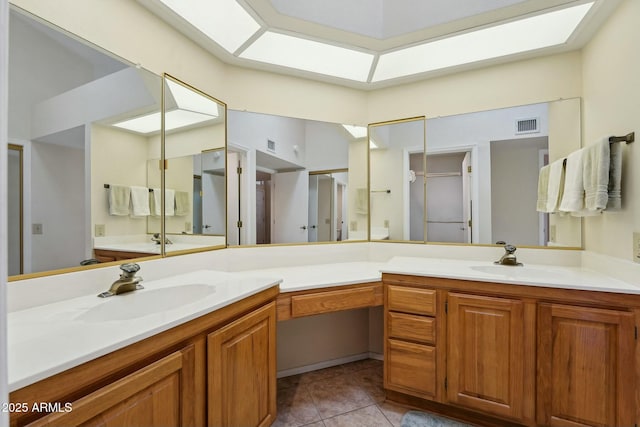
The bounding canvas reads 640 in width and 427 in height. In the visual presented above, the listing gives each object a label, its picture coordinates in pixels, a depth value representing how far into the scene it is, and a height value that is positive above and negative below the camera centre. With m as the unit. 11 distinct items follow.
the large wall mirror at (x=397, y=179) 2.28 +0.28
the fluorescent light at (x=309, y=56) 1.86 +1.11
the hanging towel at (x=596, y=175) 1.44 +0.20
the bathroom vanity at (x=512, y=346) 1.35 -0.72
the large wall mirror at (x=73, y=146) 1.05 +0.30
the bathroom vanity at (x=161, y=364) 0.67 -0.46
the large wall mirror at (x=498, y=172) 1.92 +0.30
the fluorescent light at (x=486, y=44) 1.66 +1.12
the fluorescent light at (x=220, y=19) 1.51 +1.12
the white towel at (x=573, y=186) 1.59 +0.15
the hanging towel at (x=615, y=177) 1.45 +0.18
